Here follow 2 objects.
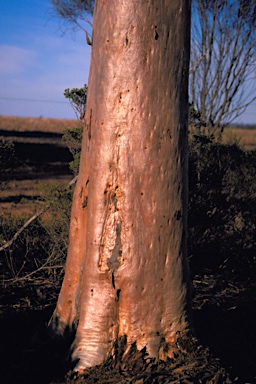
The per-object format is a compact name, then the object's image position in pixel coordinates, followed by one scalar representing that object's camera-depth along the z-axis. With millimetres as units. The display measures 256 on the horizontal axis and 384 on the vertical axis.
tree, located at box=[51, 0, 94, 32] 9180
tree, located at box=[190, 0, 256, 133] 8977
